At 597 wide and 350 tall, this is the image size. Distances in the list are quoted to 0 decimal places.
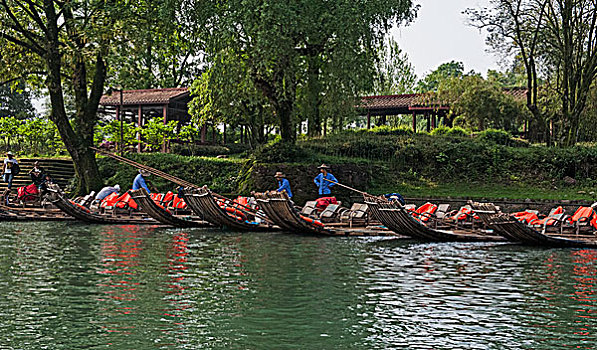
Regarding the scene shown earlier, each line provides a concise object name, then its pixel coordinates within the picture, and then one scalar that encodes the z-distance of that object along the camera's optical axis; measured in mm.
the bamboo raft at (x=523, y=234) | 14888
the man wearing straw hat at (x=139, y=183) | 20094
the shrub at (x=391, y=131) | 35219
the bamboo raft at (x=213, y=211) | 17531
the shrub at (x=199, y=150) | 36938
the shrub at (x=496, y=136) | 33969
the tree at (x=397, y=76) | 54312
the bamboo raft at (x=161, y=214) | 18281
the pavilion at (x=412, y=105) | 41719
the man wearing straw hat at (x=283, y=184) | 19438
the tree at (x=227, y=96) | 24719
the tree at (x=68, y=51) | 23750
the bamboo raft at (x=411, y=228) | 15766
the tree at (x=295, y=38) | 23344
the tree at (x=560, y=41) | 31750
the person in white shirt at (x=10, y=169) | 25266
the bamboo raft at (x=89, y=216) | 19391
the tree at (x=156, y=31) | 24312
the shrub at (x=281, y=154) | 25422
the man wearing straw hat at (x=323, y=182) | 20828
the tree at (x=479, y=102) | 40188
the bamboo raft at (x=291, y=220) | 16578
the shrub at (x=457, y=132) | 35762
